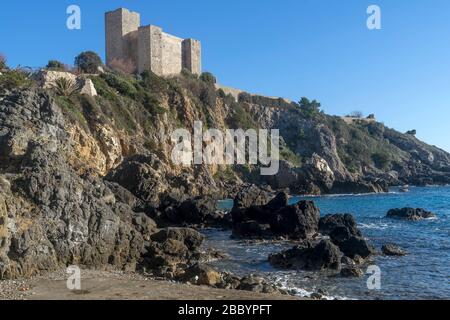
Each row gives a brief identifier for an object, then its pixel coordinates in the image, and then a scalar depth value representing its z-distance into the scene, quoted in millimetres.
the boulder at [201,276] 12492
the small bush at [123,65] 56669
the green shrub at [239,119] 64000
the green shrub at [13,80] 27206
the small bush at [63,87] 37062
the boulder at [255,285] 11859
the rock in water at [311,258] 15602
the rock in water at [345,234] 17438
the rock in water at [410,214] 30969
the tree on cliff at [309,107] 84819
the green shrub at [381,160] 81438
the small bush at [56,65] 45719
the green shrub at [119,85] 46706
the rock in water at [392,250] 18328
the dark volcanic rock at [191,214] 27217
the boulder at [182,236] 18438
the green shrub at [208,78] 65888
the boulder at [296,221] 22609
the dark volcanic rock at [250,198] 28516
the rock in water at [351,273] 14469
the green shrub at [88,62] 50281
